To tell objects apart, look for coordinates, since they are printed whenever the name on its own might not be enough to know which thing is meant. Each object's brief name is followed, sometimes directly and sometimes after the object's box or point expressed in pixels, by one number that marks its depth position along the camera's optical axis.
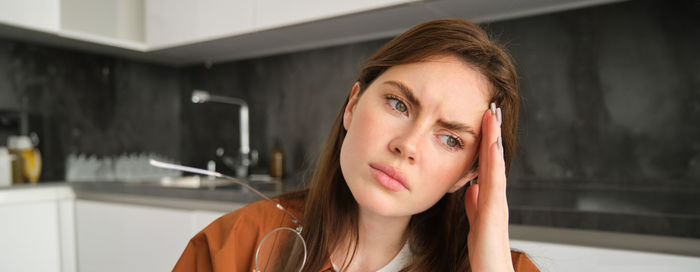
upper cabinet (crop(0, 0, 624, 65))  1.53
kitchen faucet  2.18
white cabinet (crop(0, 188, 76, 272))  1.64
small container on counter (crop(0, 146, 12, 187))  1.83
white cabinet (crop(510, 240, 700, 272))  0.92
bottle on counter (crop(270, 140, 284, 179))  2.11
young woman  0.68
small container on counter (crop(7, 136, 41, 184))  1.90
